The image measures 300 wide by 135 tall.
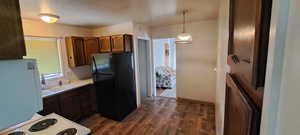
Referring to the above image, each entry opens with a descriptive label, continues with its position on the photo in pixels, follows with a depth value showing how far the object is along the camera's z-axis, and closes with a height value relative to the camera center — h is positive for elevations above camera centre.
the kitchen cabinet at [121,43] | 2.95 +0.36
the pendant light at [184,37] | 2.43 +0.38
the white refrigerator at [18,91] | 0.50 -0.13
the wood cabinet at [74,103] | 2.40 -0.93
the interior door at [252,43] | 0.32 +0.04
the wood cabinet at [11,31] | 0.49 +0.12
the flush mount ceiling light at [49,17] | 1.84 +0.62
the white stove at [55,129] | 1.25 -0.71
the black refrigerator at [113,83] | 2.67 -0.54
